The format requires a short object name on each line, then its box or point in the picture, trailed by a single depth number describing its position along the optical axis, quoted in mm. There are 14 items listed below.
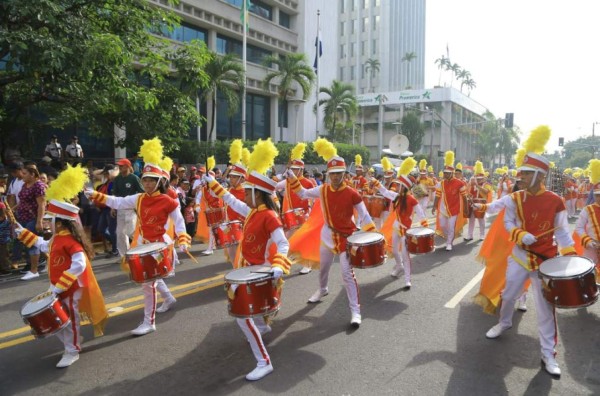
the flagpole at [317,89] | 32262
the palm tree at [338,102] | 34281
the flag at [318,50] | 32744
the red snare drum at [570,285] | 3980
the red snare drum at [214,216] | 7570
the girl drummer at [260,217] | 4559
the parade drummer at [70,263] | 4473
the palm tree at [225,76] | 23422
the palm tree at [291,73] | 28562
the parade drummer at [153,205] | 5543
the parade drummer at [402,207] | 7590
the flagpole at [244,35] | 24586
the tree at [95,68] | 8344
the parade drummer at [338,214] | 5797
